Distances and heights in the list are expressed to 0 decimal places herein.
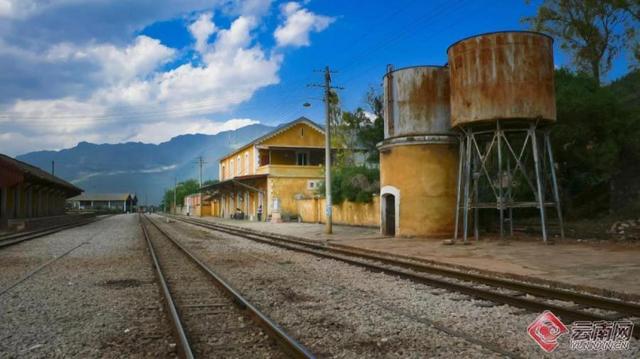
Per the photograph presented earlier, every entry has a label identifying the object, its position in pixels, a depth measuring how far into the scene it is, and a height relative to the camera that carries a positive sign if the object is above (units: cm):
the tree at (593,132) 2072 +263
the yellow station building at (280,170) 4238 +287
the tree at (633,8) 2470 +892
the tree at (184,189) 11431 +368
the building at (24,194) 2806 +108
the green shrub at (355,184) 2839 +106
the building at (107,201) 14238 +184
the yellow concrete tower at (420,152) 1897 +181
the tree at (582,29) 2719 +899
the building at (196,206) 7525 +0
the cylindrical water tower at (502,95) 1655 +332
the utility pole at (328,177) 2328 +116
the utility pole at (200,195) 7616 +156
